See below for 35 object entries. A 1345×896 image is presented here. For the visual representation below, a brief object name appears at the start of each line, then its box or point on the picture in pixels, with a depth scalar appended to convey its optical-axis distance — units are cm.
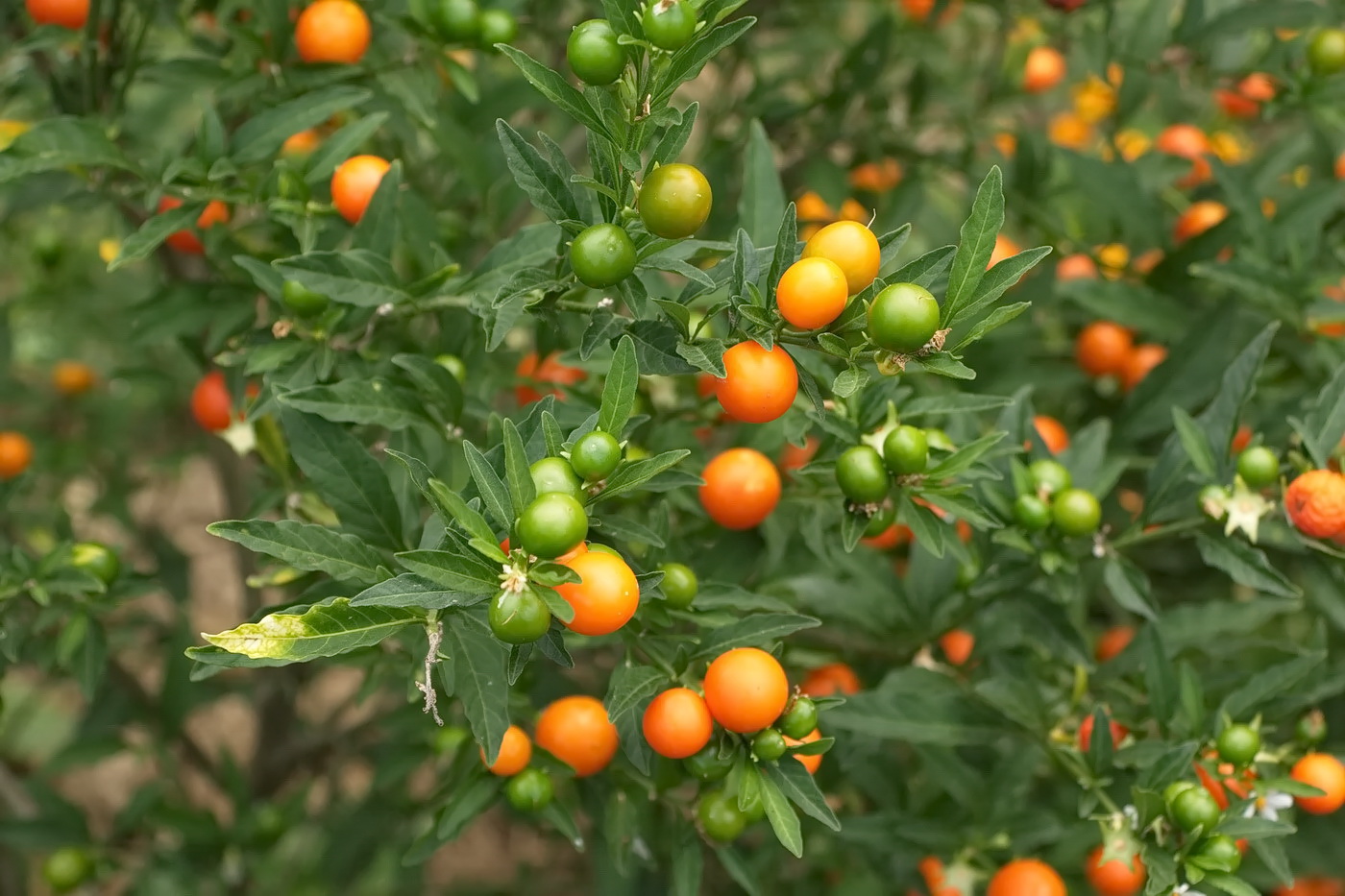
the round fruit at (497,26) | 58
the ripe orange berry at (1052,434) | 65
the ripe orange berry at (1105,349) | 70
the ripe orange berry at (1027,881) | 57
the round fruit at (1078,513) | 57
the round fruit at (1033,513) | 57
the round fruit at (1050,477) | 57
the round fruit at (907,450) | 53
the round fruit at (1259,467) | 56
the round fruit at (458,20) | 58
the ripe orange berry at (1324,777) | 56
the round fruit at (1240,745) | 55
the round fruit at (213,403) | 59
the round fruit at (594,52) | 48
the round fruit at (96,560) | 58
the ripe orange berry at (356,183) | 57
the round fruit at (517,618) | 47
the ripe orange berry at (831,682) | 62
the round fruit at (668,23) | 48
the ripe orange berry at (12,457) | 68
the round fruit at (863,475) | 53
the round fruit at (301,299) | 55
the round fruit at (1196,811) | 54
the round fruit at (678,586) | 53
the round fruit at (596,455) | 49
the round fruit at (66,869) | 67
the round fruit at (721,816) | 54
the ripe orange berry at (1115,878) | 60
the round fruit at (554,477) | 48
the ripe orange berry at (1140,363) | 71
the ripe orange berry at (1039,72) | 81
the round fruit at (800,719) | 52
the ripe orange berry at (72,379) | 86
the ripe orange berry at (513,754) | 54
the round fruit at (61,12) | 57
